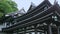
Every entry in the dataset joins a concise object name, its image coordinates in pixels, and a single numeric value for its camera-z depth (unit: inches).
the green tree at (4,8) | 326.7
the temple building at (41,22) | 167.0
